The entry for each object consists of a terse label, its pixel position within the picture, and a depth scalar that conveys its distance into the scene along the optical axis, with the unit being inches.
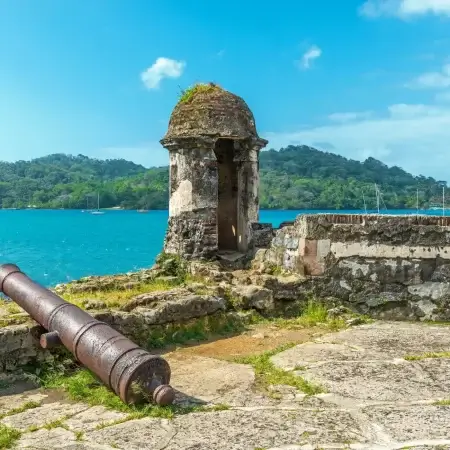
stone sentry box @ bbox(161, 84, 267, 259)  358.3
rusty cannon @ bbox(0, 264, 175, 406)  157.9
